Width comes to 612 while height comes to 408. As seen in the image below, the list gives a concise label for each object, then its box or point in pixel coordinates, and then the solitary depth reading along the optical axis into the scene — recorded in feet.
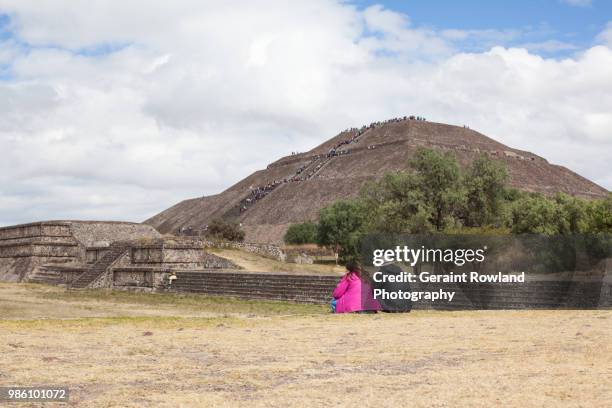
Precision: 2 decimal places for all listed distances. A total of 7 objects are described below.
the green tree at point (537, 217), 143.66
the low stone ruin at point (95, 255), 117.39
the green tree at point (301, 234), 244.42
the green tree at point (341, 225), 187.10
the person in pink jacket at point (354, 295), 56.49
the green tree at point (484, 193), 122.72
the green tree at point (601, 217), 124.98
